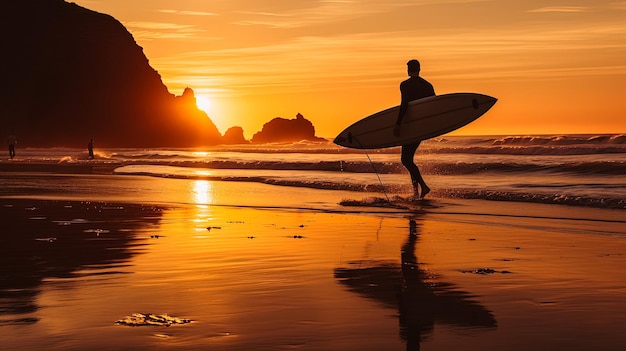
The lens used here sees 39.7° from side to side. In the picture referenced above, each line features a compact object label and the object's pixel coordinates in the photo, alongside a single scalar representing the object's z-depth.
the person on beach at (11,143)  59.99
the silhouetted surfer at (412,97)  16.88
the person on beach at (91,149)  59.06
